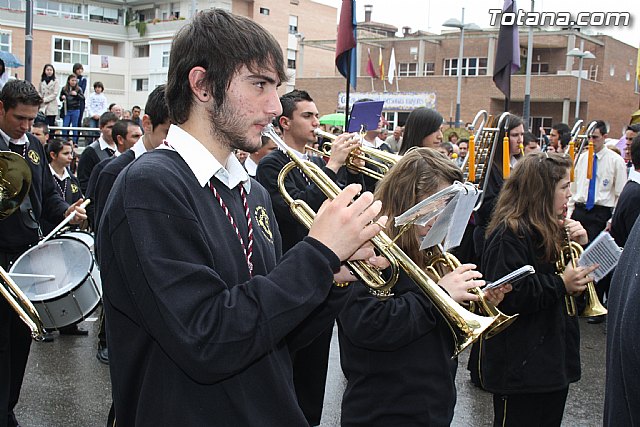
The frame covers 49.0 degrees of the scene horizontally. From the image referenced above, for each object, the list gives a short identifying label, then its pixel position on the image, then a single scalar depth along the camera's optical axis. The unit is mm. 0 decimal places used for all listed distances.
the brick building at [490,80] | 41312
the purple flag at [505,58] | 9312
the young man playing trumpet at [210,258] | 1731
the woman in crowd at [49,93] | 16438
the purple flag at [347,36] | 9047
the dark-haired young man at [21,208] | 4406
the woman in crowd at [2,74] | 9711
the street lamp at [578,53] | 25592
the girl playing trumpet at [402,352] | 2836
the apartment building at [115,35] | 50062
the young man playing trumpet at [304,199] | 4613
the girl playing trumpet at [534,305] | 3604
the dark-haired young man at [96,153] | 8312
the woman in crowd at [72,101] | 16750
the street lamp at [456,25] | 24884
